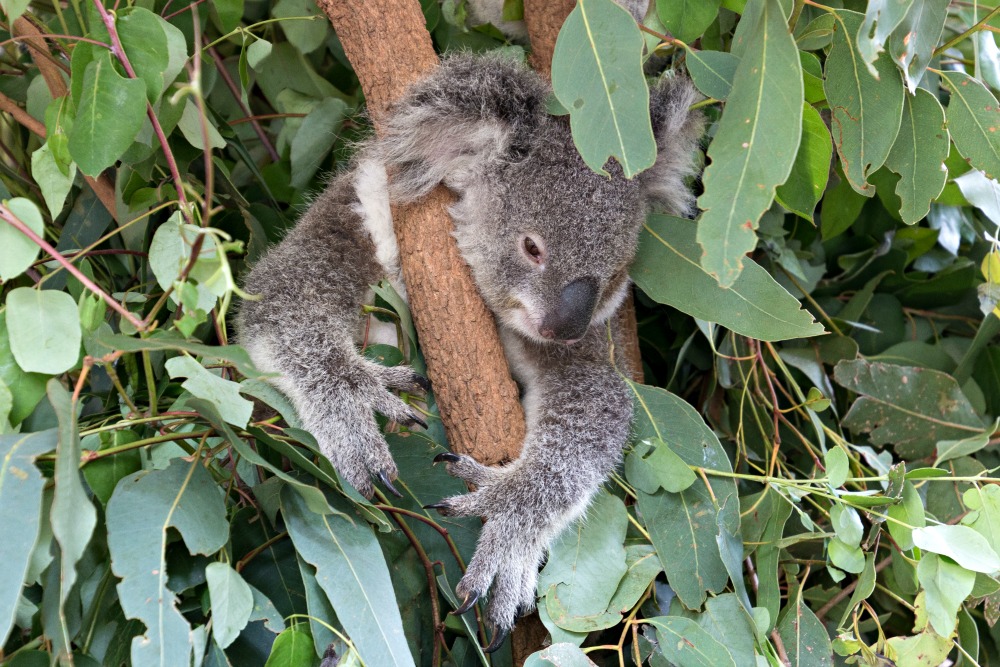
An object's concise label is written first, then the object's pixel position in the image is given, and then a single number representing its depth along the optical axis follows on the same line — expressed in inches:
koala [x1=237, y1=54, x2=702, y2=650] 40.6
